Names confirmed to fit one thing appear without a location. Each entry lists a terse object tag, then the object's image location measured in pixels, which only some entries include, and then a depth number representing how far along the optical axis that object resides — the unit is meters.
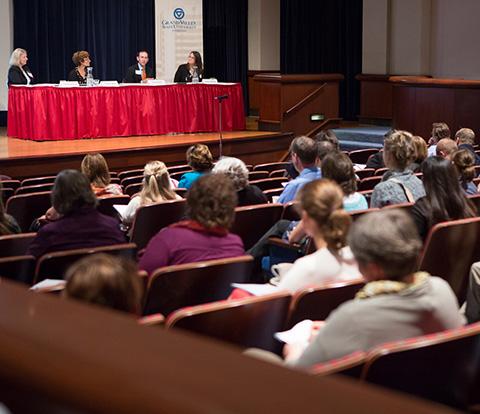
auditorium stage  8.84
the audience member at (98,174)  5.34
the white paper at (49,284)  2.62
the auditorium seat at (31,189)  6.11
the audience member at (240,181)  4.78
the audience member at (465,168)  4.86
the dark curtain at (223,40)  14.93
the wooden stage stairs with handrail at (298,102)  11.63
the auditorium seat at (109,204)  5.16
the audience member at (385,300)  2.09
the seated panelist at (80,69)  10.77
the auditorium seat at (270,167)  7.90
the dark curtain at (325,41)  14.56
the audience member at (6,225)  4.10
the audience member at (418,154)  5.31
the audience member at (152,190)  4.92
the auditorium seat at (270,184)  6.05
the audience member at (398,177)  4.61
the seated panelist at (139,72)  11.45
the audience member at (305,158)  5.16
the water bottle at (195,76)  11.54
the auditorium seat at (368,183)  5.78
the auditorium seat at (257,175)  7.01
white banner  12.24
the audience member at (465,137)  6.84
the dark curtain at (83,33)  13.68
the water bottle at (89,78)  10.59
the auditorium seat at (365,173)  6.39
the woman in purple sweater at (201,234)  3.20
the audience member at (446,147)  5.96
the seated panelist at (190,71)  11.51
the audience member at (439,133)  7.10
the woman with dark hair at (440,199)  3.84
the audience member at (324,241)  2.81
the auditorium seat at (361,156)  8.32
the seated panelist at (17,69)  10.87
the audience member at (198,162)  5.72
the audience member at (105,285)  1.79
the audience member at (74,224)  3.64
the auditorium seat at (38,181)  7.03
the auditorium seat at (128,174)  7.63
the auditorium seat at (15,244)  3.74
